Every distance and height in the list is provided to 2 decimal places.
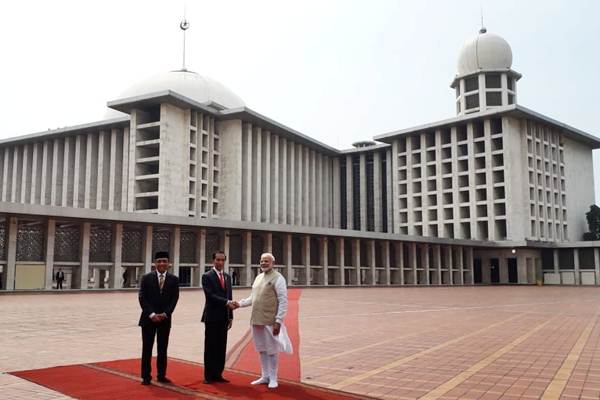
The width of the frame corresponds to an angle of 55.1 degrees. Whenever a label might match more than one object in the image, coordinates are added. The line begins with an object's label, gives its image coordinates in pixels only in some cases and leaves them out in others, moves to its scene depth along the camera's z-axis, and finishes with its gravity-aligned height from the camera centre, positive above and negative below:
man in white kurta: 6.91 -0.69
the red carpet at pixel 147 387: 6.25 -1.44
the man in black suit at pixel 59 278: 32.94 -0.98
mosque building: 44.50 +8.05
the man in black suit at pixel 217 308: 7.25 -0.60
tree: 65.06 +4.28
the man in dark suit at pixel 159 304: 7.06 -0.53
